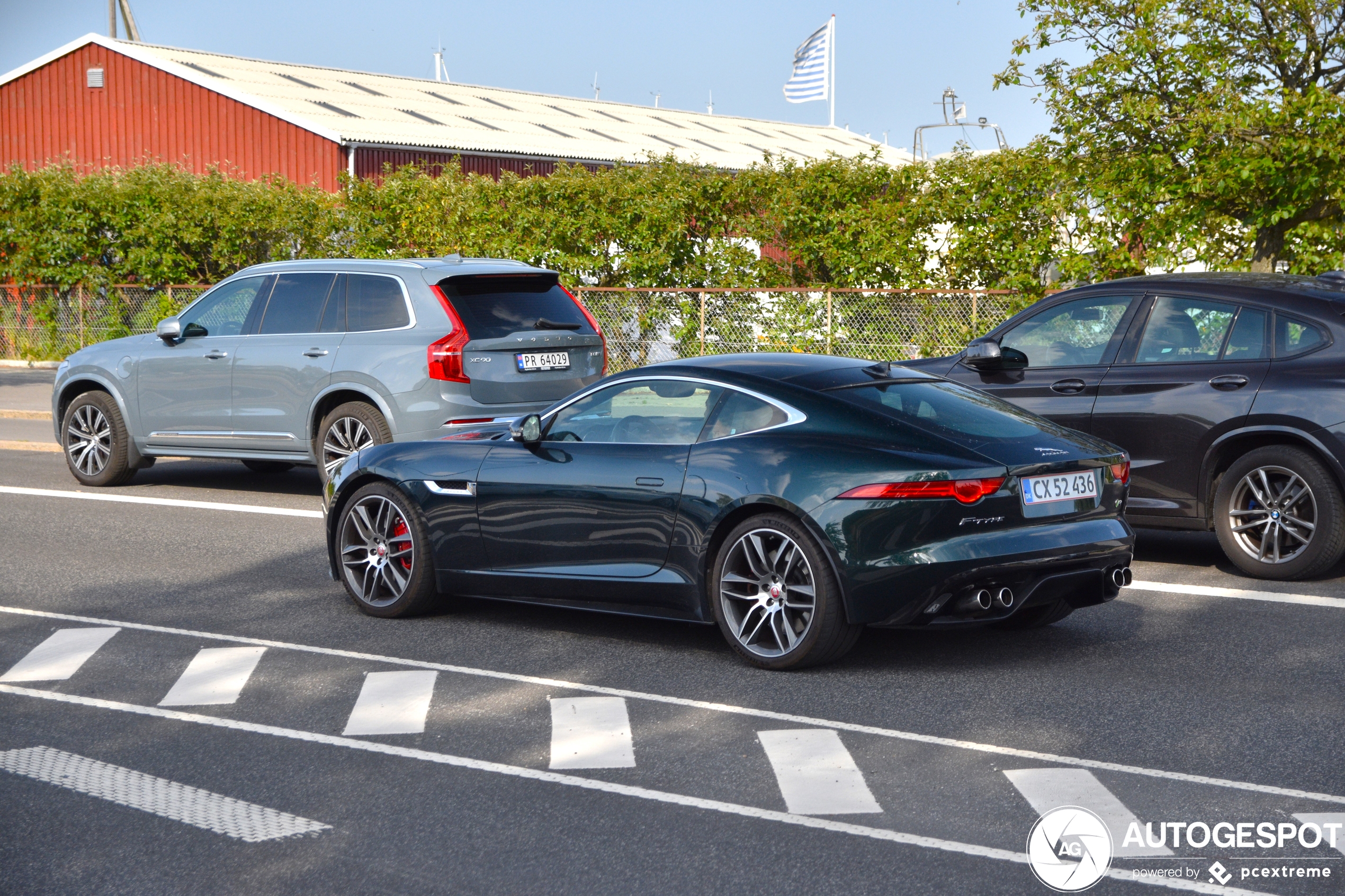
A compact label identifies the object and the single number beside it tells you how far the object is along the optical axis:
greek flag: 51.41
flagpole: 55.97
